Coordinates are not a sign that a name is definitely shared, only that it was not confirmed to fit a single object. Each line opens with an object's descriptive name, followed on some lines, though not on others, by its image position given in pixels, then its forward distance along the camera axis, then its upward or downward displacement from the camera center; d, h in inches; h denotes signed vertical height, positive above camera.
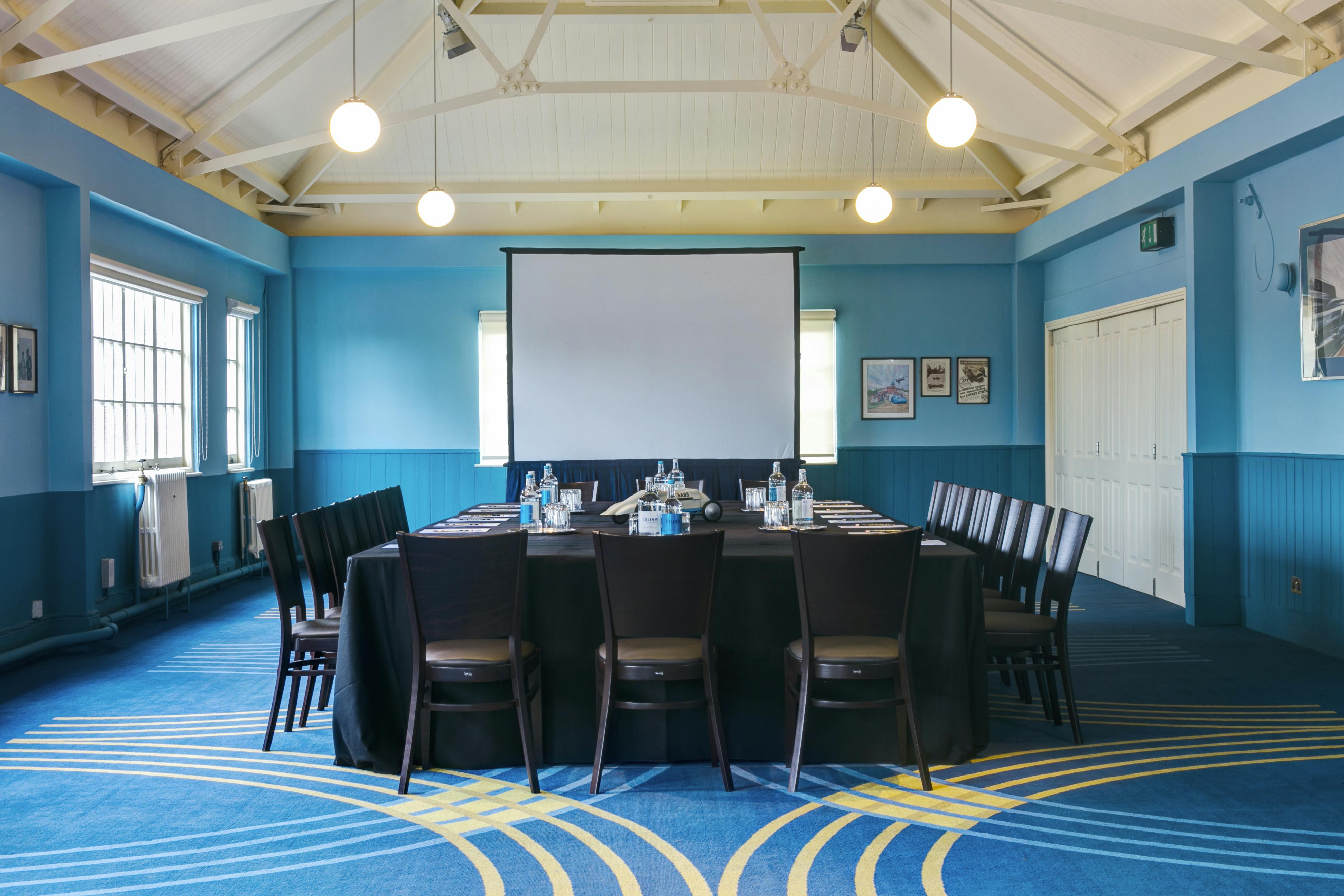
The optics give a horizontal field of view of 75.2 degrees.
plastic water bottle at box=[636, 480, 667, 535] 149.2 -11.3
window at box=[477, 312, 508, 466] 344.2 +25.5
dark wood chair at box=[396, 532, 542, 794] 120.9 -22.2
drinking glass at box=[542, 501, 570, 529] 169.6 -12.6
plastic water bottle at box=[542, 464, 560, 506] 180.4 -7.9
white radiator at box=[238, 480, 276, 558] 303.1 -19.5
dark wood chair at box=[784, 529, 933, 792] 120.1 -21.4
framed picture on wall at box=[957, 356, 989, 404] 344.5 +26.9
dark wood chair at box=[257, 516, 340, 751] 143.2 -29.6
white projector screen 320.8 +34.0
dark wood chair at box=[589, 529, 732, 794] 121.0 -21.4
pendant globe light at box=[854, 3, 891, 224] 233.5 +66.1
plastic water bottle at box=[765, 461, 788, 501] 188.2 -8.4
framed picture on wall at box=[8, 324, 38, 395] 203.6 +22.4
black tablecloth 133.7 -35.6
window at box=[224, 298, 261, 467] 313.1 +25.9
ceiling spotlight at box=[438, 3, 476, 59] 248.8 +118.0
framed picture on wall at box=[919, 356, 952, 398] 344.5 +27.7
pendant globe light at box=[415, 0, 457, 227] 233.9 +65.8
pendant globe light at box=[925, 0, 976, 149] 171.9 +65.1
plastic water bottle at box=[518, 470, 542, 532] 170.2 -11.6
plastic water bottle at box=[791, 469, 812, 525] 174.7 -11.6
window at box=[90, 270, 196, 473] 239.6 +23.2
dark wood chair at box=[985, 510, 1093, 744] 142.0 -29.4
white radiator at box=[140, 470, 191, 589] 243.6 -22.3
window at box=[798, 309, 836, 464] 344.8 +23.1
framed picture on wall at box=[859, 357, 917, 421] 343.6 +24.1
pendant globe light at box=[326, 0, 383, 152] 168.7 +63.7
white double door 257.6 +2.7
